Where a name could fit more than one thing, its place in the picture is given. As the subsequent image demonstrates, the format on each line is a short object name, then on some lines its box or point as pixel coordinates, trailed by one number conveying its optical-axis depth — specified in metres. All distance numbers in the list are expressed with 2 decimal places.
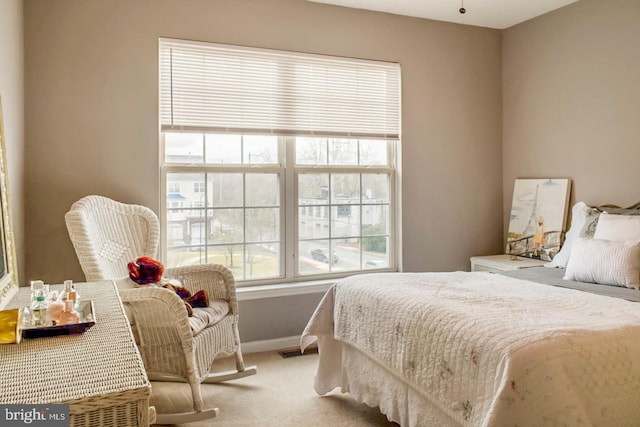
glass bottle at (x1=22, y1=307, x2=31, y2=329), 1.44
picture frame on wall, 1.80
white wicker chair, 2.41
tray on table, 1.39
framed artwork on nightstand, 3.84
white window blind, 3.37
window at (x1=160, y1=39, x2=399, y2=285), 3.45
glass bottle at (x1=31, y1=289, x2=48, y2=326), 1.46
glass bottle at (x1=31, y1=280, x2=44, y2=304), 1.72
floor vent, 3.54
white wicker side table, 1.03
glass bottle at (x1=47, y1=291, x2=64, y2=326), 1.45
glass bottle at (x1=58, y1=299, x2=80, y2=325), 1.45
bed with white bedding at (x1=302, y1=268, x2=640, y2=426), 1.56
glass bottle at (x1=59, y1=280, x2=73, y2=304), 1.63
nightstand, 3.80
